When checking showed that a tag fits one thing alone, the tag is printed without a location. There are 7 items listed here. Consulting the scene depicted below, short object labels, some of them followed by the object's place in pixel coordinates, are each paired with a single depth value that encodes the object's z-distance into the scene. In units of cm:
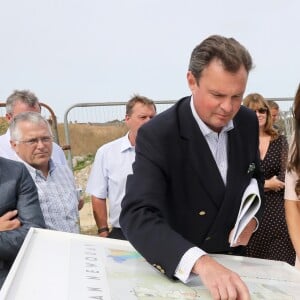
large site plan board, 107
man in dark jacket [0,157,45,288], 219
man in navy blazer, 135
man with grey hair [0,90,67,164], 390
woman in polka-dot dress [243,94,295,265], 331
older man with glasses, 290
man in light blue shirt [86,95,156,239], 356
